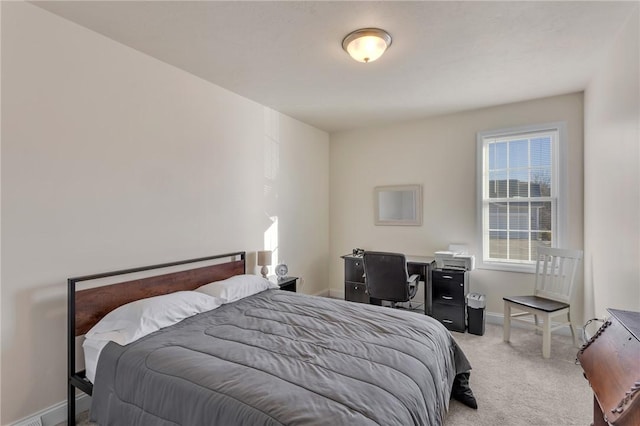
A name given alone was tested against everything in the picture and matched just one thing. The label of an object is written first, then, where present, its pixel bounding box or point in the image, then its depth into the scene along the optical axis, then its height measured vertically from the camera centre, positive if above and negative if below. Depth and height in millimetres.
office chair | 3312 -699
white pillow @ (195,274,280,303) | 2645 -661
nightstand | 3696 -823
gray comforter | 1312 -773
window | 3572 +233
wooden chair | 2955 -819
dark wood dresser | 1064 -611
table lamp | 3521 -527
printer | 3697 -550
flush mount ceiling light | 2182 +1190
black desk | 3891 -799
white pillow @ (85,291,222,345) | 1960 -703
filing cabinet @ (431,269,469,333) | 3568 -962
